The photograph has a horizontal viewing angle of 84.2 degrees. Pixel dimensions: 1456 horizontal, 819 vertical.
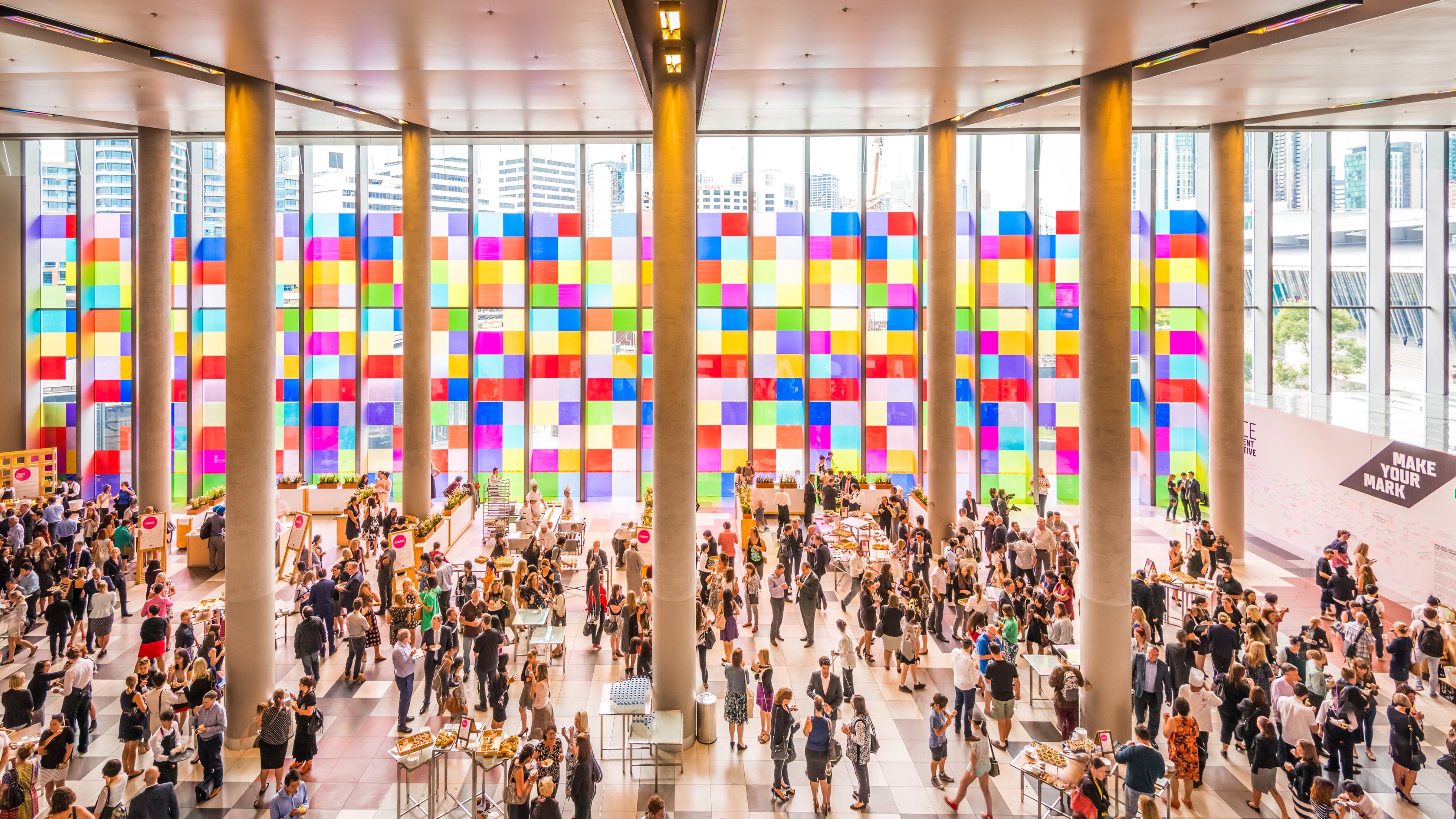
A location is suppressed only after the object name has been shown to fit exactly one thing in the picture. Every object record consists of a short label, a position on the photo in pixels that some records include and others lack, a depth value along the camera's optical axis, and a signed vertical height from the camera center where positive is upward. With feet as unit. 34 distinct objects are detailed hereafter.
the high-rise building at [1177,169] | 67.10 +19.50
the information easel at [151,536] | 47.19 -7.88
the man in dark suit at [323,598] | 36.76 -8.93
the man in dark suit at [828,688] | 28.50 -10.13
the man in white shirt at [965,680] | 30.58 -10.58
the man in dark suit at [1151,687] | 30.30 -10.80
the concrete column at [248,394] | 32.32 +0.38
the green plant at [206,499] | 55.47 -6.64
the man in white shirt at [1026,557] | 44.42 -8.53
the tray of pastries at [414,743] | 25.54 -10.91
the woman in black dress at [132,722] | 27.48 -10.92
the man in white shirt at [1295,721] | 26.68 -10.61
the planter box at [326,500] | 64.75 -7.75
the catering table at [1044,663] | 32.53 -10.68
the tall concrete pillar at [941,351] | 55.93 +3.59
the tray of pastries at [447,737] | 26.18 -11.00
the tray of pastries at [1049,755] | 25.81 -11.42
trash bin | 31.45 -12.42
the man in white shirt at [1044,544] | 45.19 -7.97
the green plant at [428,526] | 51.96 -8.15
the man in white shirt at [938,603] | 41.09 -10.25
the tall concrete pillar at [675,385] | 31.86 +0.73
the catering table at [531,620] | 35.09 -9.51
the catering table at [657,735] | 28.50 -11.91
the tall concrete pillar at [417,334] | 56.80 +4.88
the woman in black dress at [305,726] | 26.99 -10.88
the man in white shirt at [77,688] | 28.84 -10.28
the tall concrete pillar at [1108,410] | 33.27 -0.32
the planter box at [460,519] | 56.85 -8.53
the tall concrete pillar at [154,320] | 59.16 +6.22
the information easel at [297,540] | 49.52 -8.52
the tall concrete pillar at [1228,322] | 53.47 +5.38
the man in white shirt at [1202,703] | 27.43 -10.44
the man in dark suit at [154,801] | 21.47 -10.68
